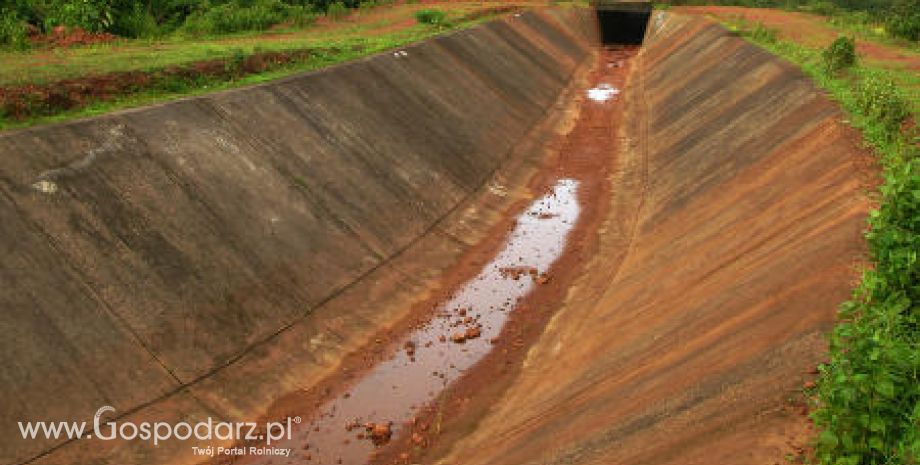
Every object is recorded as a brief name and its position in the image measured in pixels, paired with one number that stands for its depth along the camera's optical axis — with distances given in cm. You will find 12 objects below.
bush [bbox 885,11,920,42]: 3297
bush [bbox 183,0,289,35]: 3341
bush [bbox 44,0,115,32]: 2906
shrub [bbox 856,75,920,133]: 1622
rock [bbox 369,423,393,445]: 1253
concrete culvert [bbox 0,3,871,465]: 1091
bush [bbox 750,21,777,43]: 3339
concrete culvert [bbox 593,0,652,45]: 5619
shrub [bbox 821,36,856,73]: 2359
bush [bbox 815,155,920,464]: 664
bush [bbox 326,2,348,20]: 4316
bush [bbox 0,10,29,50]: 2428
